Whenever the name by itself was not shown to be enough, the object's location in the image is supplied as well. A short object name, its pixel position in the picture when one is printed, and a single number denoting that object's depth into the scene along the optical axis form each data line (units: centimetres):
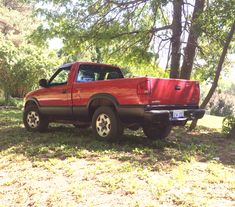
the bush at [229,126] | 652
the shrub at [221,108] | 2656
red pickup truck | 486
